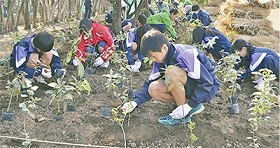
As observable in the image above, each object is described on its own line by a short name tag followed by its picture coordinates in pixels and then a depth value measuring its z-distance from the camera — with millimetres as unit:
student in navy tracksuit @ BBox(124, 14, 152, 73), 4129
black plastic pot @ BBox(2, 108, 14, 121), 2754
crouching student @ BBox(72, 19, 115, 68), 3859
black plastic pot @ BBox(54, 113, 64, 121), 2812
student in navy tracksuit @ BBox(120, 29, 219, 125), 2604
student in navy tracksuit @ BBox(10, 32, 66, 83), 3127
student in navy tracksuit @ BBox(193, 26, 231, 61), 4555
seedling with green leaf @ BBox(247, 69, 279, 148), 2539
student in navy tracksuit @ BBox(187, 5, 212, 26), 6577
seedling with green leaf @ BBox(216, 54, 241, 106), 3241
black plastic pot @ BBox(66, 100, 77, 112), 3008
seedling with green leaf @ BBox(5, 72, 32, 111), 2665
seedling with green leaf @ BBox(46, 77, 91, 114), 2508
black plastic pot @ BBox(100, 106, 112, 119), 2927
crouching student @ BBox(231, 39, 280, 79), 3844
